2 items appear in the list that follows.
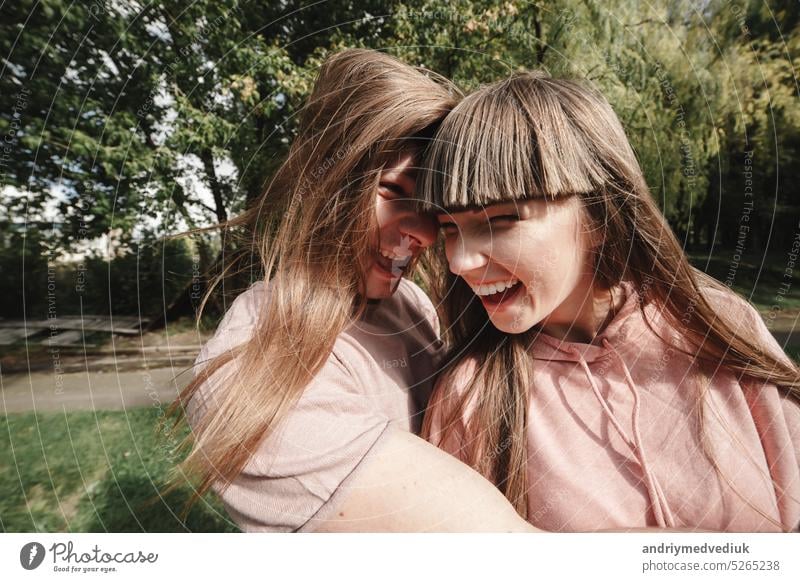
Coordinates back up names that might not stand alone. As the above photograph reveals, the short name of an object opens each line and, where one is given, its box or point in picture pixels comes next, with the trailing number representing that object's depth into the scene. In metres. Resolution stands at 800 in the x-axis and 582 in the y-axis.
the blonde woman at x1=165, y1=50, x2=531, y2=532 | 0.49
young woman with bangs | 0.53
